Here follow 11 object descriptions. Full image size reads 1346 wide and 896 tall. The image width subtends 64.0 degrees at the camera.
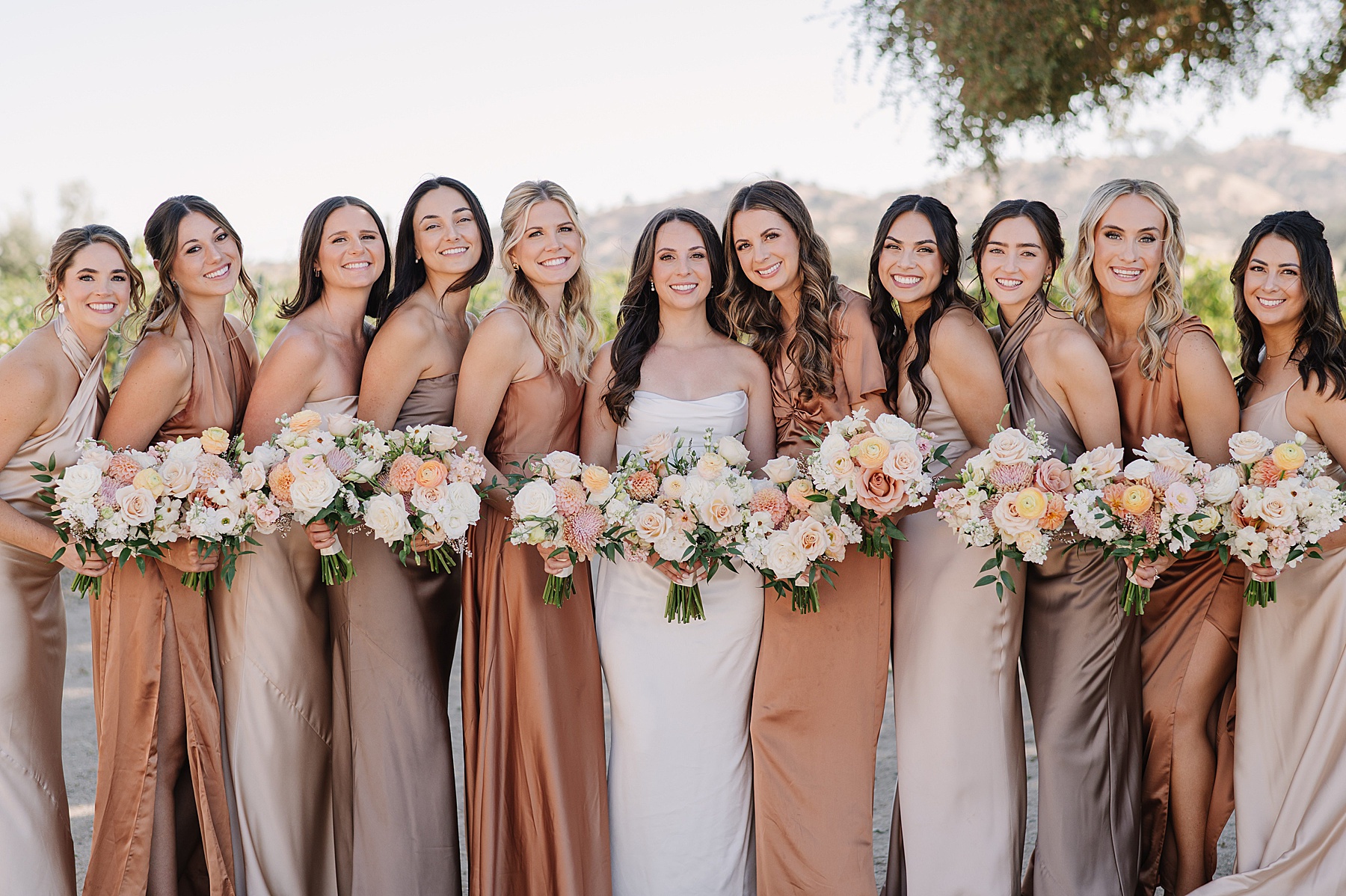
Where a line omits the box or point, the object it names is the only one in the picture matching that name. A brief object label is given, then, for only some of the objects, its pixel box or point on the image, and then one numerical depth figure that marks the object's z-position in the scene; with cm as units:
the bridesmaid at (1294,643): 413
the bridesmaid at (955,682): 434
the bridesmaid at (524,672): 428
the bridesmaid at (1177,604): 448
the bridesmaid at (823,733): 435
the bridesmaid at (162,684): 417
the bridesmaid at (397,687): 430
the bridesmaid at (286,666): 434
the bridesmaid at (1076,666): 431
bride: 444
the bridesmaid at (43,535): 418
